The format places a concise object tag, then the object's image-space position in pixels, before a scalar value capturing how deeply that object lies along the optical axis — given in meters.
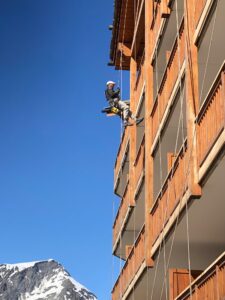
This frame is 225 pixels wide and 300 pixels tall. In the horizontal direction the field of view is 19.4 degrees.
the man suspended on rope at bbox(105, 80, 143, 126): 22.06
